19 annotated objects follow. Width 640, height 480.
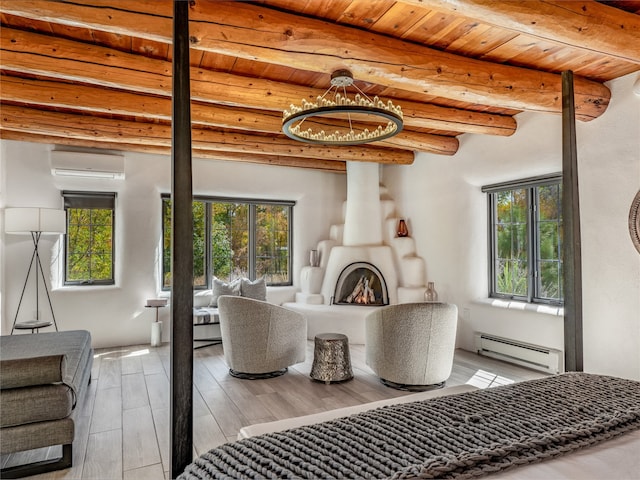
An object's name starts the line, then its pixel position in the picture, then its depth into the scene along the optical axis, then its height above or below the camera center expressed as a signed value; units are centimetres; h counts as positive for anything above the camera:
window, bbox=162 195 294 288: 591 +12
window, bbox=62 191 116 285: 523 +14
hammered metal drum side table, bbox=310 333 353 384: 376 -104
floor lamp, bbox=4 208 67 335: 430 +29
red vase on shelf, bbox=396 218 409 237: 587 +24
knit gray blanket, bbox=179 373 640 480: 110 -59
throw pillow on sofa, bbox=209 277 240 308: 555 -56
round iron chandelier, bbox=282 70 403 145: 280 +101
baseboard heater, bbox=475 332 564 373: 387 -109
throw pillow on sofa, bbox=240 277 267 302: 561 -56
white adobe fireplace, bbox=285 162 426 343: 552 -29
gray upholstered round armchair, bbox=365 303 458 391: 344 -82
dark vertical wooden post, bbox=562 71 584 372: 258 +0
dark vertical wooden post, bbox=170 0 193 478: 162 -13
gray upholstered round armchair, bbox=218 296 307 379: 378 -82
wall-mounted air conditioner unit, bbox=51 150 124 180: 492 +103
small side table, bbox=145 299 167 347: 510 -97
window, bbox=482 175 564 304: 422 +6
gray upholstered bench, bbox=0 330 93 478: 213 -84
